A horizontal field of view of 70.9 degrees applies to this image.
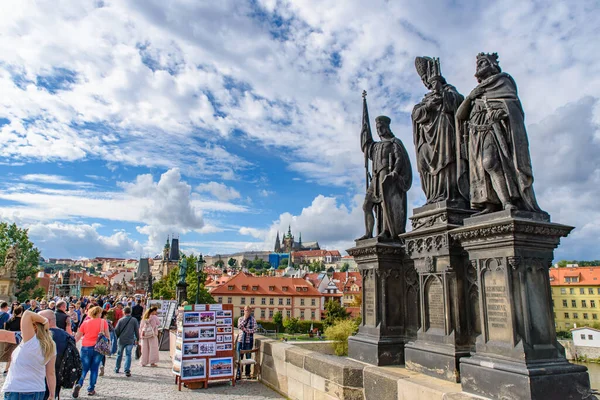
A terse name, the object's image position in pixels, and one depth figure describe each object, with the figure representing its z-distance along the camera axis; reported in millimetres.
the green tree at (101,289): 93962
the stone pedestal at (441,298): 5457
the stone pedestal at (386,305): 6812
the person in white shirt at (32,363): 3787
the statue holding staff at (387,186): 7570
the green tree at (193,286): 47691
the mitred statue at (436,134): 6285
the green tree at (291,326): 57875
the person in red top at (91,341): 7875
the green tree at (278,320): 59850
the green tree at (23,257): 38188
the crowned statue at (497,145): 4719
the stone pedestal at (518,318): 4074
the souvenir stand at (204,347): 8492
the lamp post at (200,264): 23844
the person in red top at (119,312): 14383
